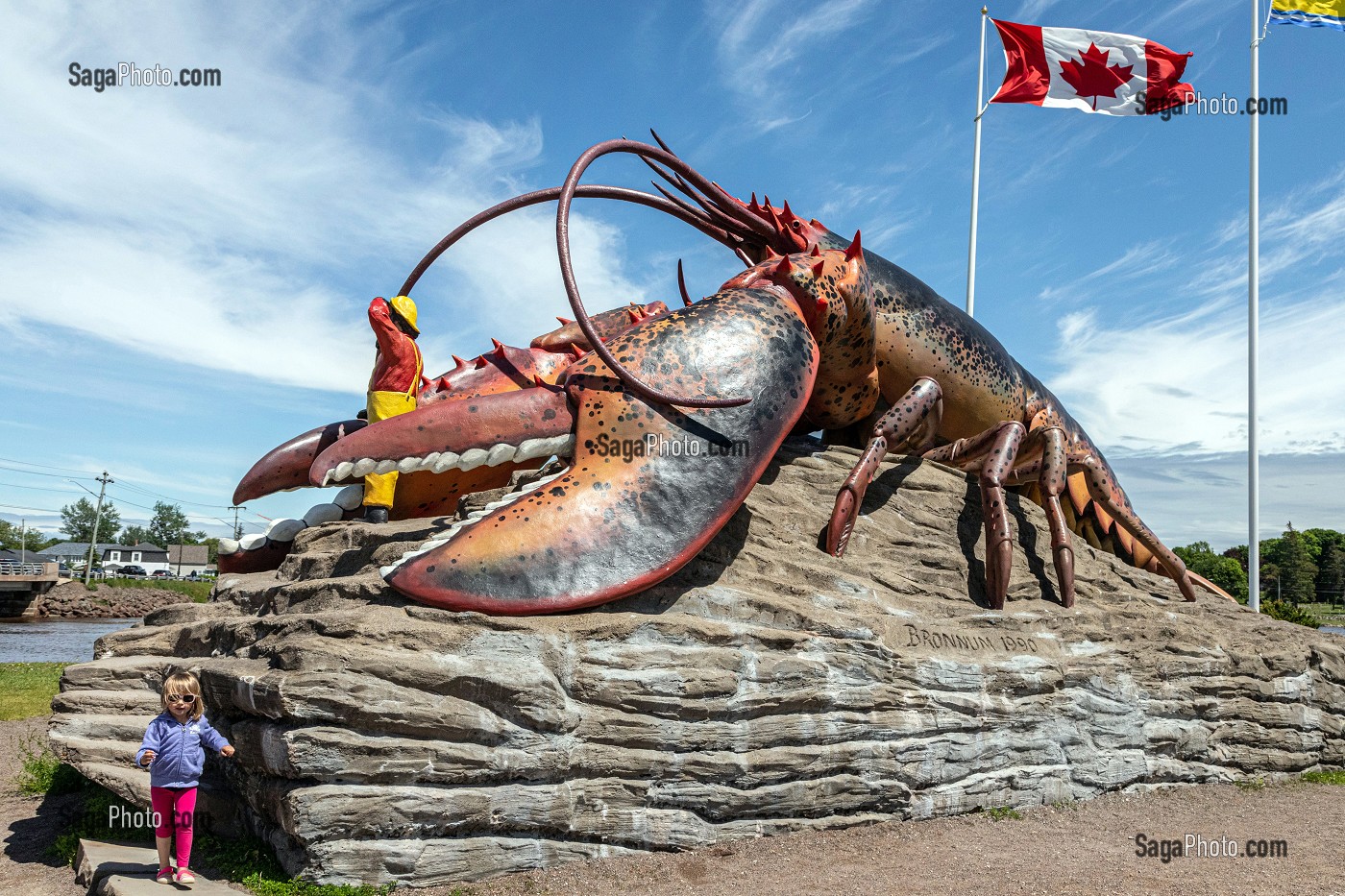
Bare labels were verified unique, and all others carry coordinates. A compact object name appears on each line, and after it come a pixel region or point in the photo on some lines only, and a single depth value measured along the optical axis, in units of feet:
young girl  12.69
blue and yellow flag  43.47
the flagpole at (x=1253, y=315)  45.91
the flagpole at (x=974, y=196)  43.73
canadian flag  42.24
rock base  12.18
